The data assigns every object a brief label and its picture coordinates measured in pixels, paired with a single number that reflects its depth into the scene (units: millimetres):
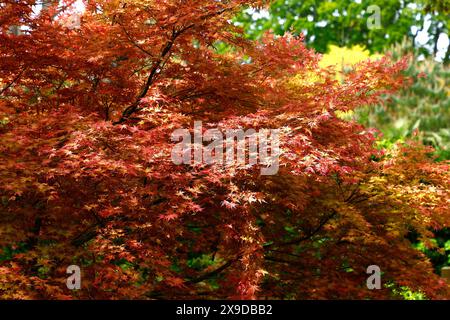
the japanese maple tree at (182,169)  5148
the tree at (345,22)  27109
